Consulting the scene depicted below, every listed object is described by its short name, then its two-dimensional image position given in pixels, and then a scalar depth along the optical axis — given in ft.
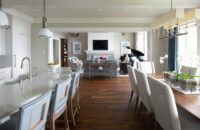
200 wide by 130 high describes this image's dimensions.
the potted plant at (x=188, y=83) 7.84
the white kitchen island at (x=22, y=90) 4.53
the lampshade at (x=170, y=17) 8.69
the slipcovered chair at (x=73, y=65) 24.58
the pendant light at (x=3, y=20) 7.50
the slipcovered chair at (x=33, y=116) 3.64
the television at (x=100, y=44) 41.65
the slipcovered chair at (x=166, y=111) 5.41
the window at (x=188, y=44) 18.53
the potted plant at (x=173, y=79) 9.06
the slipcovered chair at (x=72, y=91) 9.02
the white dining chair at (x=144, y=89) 8.68
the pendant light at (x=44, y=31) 10.78
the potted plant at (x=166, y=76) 10.15
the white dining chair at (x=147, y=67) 15.46
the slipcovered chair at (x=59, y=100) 6.11
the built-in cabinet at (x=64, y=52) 41.45
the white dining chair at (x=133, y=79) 11.48
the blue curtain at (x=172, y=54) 21.84
